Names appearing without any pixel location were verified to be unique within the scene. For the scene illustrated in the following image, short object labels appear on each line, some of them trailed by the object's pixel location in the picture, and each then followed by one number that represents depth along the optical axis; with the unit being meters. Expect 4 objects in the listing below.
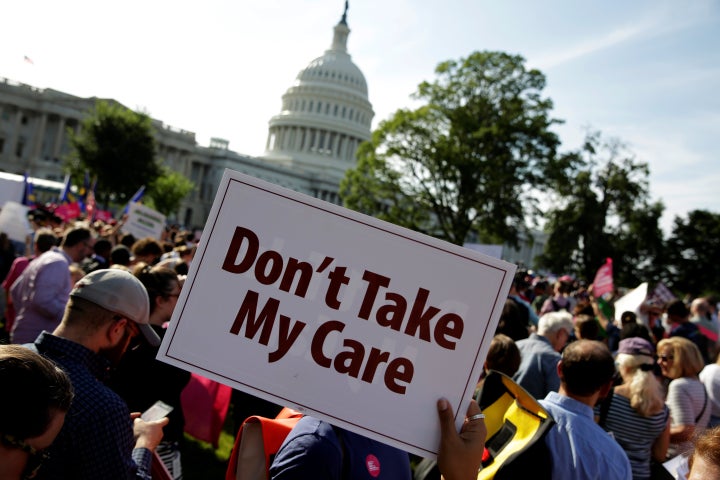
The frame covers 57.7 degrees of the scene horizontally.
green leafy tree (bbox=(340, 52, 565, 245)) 29.83
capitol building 72.56
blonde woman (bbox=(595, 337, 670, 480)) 4.09
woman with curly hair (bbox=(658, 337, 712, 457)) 4.80
